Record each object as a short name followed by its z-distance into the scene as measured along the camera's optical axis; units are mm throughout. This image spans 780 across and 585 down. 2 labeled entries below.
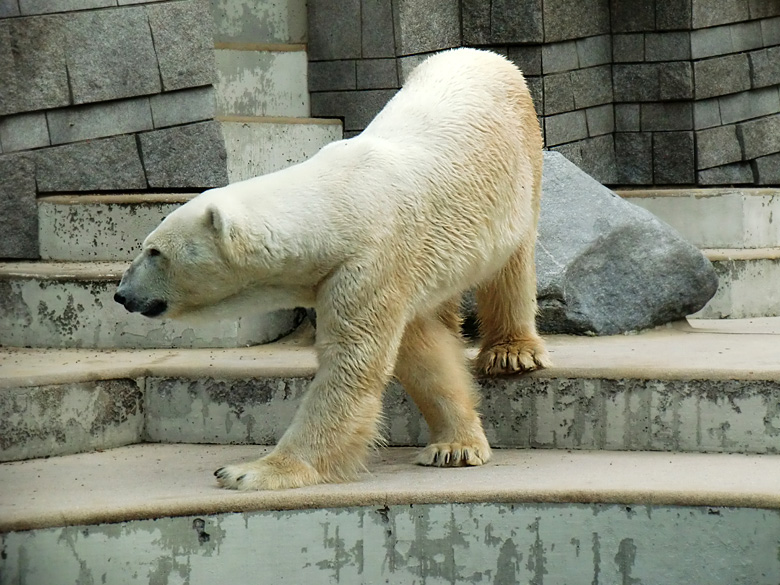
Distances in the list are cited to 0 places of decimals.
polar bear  7105
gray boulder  10305
